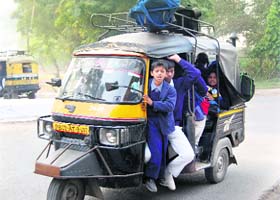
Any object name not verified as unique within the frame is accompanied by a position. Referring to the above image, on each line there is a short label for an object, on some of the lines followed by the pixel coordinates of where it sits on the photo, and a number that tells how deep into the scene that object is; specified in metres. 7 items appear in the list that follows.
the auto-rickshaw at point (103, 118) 7.63
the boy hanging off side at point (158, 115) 8.19
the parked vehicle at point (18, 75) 36.57
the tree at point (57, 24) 30.43
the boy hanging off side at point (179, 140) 8.56
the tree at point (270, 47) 41.52
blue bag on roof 8.80
